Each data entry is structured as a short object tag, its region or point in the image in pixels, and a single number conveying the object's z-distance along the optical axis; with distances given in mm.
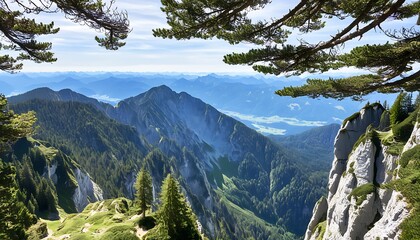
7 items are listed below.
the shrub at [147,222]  41656
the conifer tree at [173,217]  34406
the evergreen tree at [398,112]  43719
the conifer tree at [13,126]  19128
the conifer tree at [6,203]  22891
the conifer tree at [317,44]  11960
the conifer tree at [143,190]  47031
